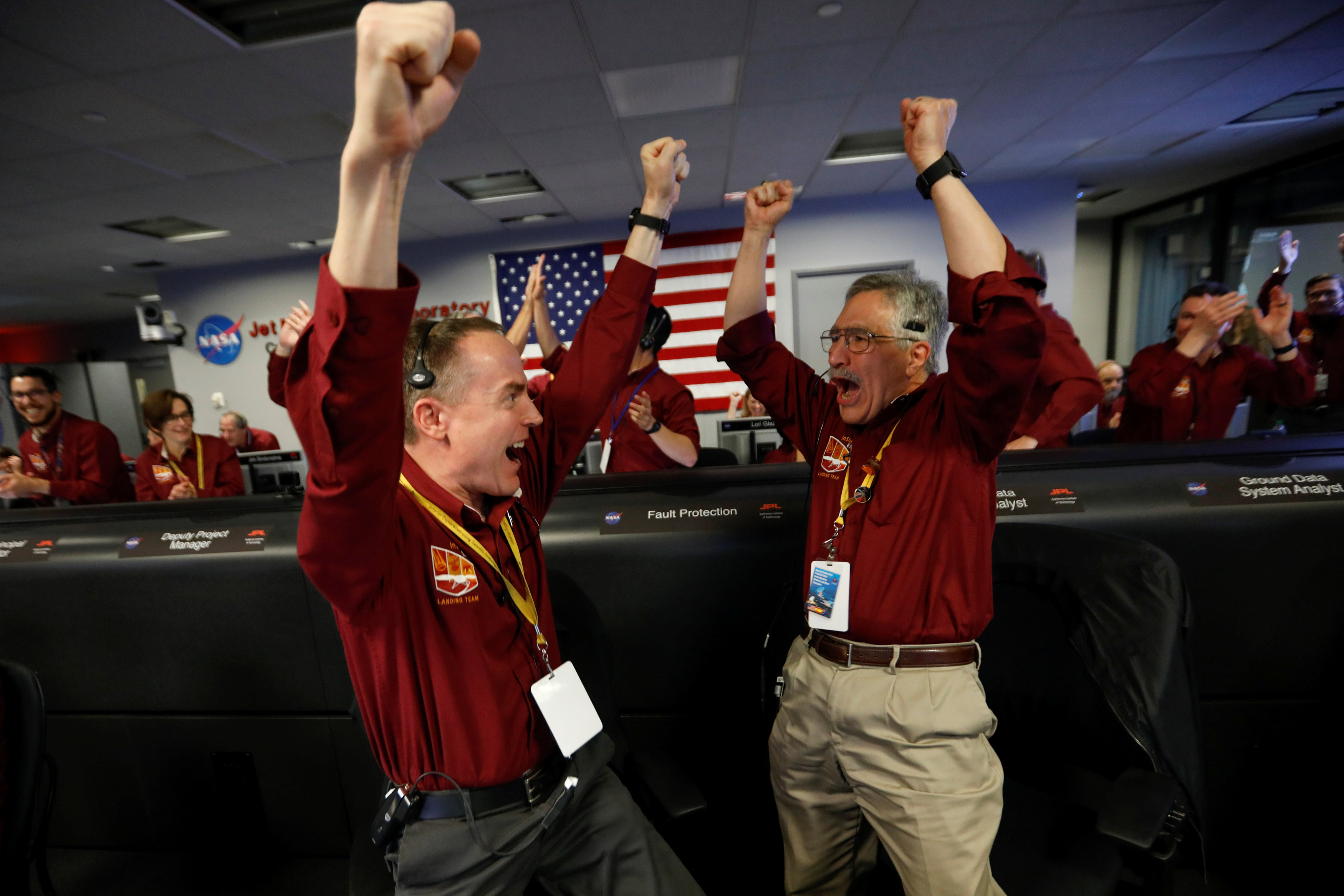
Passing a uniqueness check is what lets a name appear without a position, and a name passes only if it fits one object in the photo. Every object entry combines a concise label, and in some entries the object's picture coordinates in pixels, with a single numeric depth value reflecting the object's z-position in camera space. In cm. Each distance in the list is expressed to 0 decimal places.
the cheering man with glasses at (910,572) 95
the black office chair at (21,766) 121
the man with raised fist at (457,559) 59
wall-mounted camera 611
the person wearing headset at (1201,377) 253
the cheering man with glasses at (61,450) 279
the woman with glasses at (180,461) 299
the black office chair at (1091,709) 109
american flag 598
